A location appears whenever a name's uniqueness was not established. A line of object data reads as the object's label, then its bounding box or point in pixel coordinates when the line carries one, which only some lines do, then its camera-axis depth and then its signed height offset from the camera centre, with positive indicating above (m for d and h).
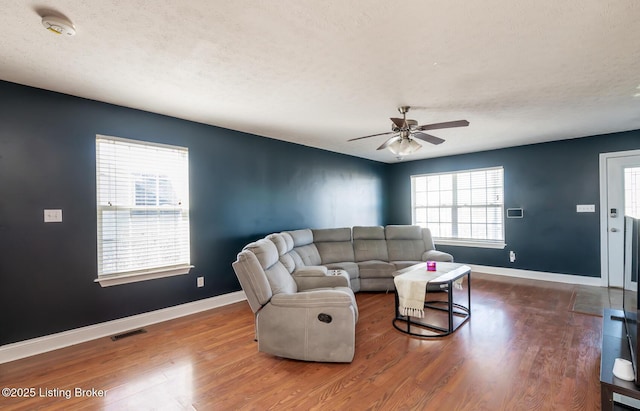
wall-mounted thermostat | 5.52 -0.16
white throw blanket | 2.99 -0.91
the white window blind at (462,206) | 5.87 -0.02
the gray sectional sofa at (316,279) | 2.44 -0.83
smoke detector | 1.75 +1.12
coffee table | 3.07 -1.31
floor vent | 3.04 -1.34
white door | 4.48 +0.02
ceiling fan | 3.00 +0.79
